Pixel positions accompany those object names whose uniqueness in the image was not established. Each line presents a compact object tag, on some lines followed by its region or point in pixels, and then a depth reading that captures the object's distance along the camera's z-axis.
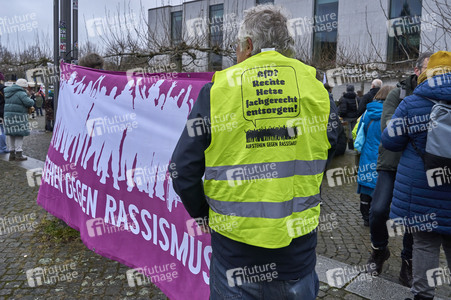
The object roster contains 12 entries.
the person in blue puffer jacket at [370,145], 4.46
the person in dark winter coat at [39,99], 22.88
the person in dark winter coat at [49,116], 15.34
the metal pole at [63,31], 6.42
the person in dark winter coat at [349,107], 10.91
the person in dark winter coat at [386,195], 3.49
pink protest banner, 2.94
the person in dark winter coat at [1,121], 9.62
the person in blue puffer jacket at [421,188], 2.67
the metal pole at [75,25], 6.73
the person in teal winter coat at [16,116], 9.20
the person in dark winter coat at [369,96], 6.95
